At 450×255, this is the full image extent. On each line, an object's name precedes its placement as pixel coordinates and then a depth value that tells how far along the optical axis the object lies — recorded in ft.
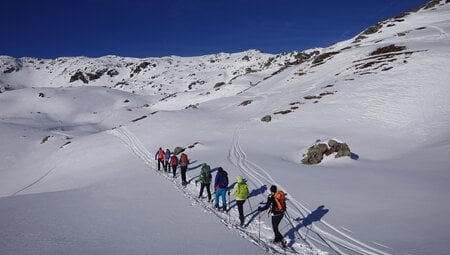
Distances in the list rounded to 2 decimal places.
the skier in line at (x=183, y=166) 68.23
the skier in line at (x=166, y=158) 83.30
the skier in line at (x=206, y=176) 55.52
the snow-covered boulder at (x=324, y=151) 79.56
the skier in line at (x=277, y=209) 36.11
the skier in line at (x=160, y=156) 85.55
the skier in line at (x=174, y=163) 76.16
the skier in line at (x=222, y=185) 48.96
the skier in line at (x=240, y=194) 42.96
